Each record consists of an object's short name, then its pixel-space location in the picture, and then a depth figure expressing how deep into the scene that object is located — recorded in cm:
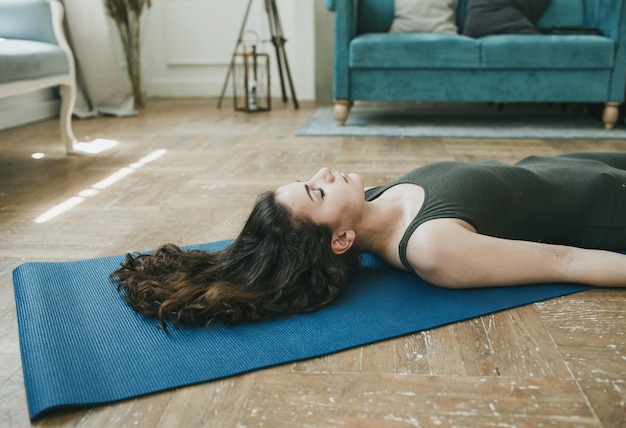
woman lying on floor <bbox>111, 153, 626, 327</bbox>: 118
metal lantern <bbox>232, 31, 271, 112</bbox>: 407
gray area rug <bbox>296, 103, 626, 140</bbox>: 317
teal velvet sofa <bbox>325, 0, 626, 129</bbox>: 315
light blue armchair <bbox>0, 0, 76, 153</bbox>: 239
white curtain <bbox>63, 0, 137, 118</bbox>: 371
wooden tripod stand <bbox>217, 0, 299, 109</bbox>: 423
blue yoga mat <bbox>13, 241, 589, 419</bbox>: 96
